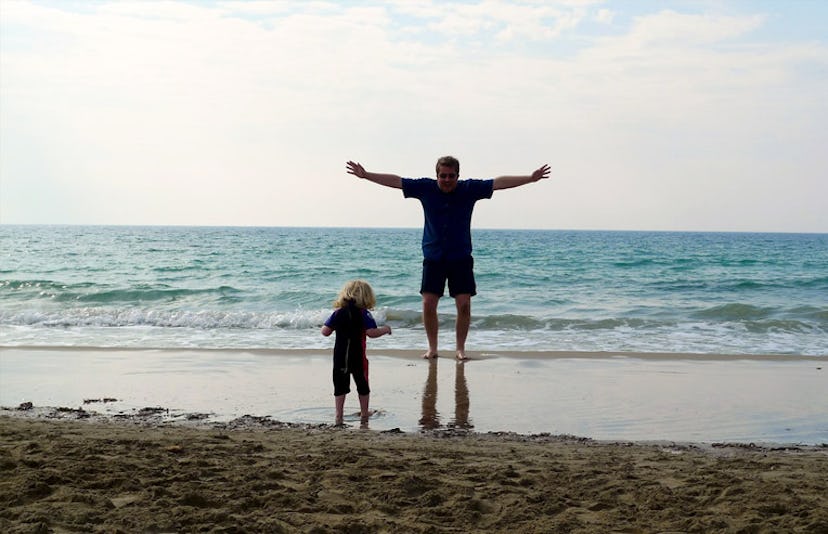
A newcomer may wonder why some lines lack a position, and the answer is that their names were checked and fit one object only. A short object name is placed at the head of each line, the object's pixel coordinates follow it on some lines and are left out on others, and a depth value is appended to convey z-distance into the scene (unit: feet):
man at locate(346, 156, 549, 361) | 24.56
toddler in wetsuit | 18.63
